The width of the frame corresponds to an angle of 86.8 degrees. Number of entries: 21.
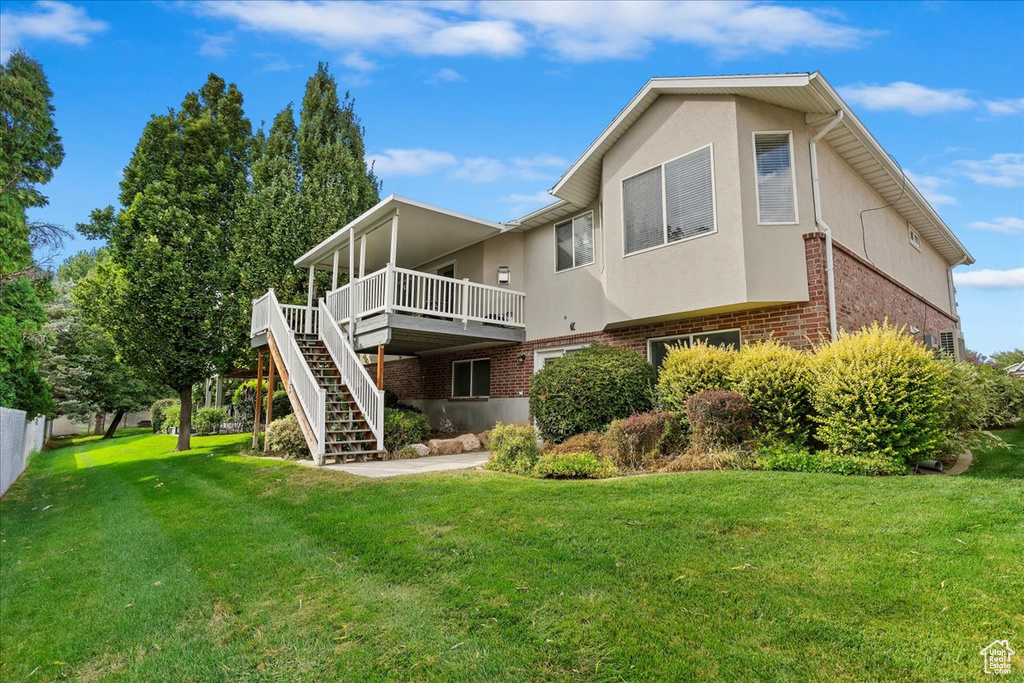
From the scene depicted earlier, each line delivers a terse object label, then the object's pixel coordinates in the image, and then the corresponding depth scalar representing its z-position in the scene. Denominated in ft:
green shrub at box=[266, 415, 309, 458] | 40.60
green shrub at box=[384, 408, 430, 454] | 39.29
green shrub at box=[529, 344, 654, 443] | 30.94
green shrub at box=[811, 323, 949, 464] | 21.33
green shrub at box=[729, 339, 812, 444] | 24.73
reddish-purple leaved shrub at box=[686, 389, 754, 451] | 24.62
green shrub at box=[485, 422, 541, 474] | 26.55
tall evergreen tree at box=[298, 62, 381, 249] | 63.62
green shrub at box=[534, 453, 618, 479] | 24.16
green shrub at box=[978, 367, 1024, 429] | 36.68
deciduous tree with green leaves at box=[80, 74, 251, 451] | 52.90
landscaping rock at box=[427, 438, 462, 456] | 38.93
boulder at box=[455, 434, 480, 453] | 40.16
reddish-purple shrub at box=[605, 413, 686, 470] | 26.30
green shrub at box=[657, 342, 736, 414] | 27.50
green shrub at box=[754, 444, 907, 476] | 20.67
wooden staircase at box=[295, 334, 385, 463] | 35.73
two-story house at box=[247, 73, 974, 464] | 30.14
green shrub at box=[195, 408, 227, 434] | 81.77
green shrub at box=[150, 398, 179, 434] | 98.70
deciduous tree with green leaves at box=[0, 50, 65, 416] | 38.24
